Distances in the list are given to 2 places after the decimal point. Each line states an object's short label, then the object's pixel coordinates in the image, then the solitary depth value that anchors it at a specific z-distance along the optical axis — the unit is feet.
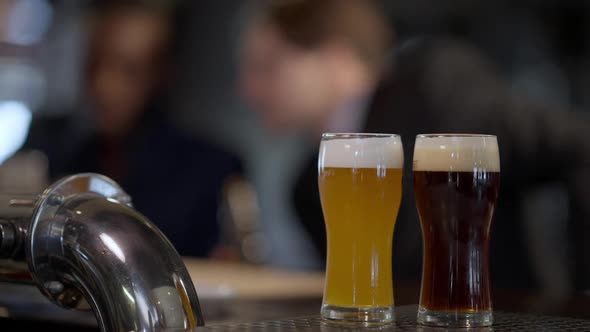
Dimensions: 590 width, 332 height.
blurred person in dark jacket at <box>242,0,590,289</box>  11.34
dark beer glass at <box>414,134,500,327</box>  4.93
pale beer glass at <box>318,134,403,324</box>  4.96
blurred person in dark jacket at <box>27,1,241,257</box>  16.66
